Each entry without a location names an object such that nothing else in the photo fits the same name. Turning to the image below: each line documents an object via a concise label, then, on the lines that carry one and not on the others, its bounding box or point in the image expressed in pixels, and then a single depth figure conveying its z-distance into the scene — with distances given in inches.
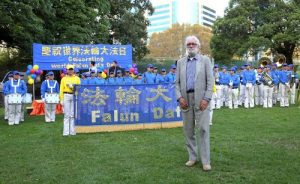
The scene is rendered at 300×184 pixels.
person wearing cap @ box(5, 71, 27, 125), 575.8
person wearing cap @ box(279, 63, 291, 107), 754.8
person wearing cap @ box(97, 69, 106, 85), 574.5
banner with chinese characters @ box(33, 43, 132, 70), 768.9
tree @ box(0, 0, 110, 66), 888.3
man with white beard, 268.7
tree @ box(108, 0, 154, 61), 1456.7
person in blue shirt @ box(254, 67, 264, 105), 758.5
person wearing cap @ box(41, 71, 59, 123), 595.8
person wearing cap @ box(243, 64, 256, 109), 748.0
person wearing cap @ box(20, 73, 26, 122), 609.8
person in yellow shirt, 428.5
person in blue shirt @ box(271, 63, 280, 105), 760.3
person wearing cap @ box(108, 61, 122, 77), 652.2
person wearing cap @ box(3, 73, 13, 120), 579.5
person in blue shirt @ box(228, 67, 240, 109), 749.9
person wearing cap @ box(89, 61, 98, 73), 670.3
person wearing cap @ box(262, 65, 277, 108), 748.6
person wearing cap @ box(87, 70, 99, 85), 558.8
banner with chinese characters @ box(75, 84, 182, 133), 453.1
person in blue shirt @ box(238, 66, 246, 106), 758.5
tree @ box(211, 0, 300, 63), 1660.9
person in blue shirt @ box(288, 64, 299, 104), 778.0
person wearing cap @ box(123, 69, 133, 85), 601.1
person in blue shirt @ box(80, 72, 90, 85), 546.6
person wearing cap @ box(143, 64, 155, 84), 676.7
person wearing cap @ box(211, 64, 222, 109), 729.5
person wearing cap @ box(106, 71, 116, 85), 591.3
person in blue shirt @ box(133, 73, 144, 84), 615.2
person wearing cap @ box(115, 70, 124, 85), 600.1
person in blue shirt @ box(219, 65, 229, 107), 755.4
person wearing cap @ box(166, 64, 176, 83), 694.5
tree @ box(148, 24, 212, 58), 2890.5
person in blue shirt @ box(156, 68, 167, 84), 689.0
